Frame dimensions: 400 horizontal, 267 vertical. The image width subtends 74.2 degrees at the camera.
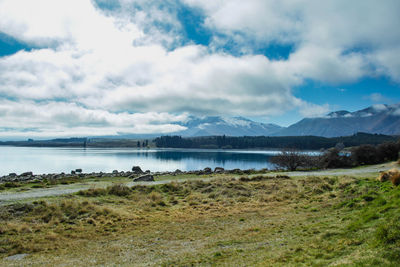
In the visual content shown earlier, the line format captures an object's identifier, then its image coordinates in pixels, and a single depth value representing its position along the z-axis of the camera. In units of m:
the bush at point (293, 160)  51.62
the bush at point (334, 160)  49.06
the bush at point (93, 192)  24.60
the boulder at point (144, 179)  35.72
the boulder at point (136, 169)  55.89
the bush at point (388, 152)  48.65
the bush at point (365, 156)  49.00
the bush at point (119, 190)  26.22
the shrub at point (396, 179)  16.06
